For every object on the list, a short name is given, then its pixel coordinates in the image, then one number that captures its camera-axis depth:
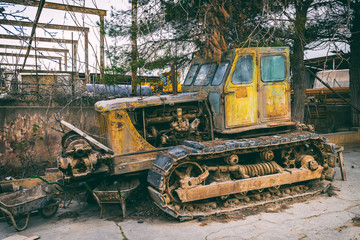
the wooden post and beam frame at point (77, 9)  9.11
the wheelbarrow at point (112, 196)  5.35
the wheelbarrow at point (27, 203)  4.97
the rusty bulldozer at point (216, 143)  5.31
